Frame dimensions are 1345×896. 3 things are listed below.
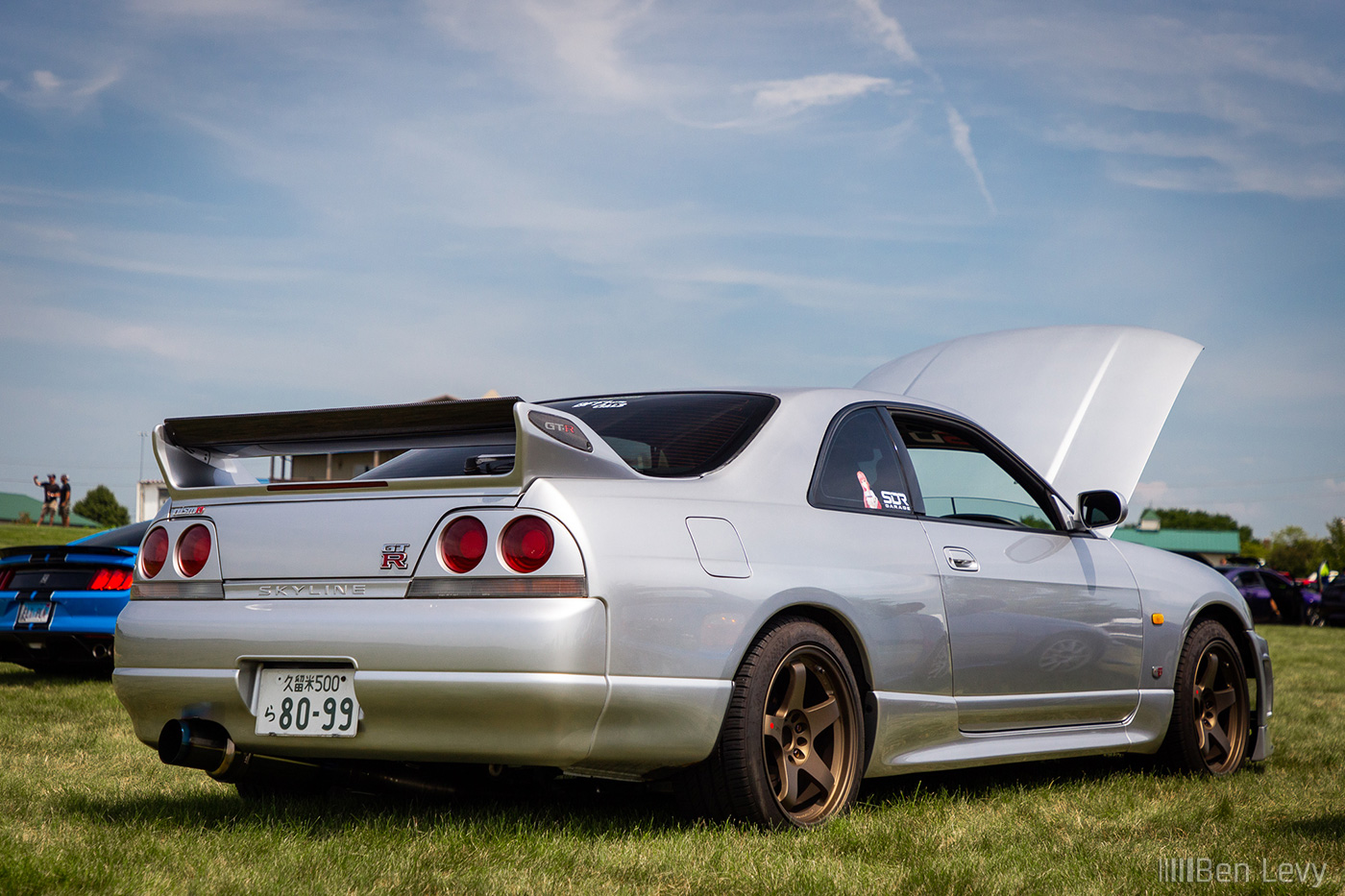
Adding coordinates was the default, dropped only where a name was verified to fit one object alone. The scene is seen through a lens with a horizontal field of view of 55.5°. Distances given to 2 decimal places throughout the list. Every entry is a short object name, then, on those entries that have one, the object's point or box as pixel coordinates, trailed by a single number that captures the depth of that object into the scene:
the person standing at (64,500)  38.94
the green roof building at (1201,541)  96.88
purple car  27.75
